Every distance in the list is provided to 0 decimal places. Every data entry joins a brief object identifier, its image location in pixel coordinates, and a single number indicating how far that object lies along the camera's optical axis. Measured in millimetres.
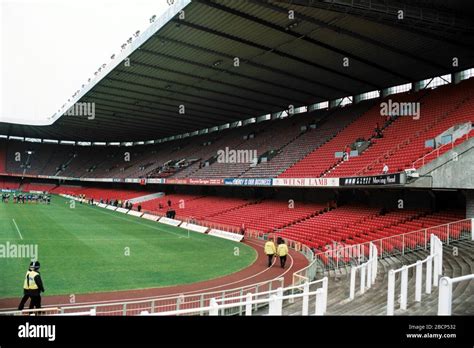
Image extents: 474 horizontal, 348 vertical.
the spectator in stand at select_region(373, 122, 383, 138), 27450
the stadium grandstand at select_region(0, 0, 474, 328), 13438
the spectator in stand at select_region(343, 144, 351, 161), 27352
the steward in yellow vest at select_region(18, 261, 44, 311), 9656
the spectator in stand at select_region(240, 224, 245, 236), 27250
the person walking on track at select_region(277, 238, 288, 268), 16828
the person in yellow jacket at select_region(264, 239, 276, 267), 17375
